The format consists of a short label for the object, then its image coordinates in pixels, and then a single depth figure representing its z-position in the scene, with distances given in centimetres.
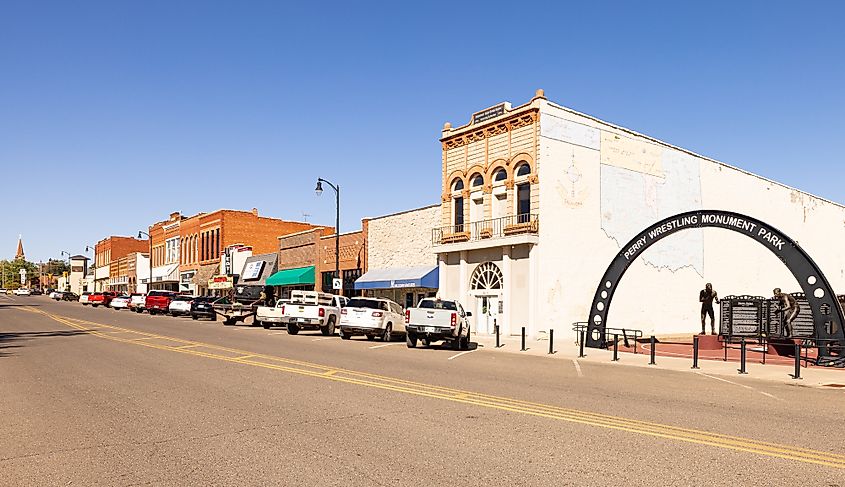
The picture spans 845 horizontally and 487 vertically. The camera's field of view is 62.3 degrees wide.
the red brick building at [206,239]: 6806
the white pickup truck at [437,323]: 2355
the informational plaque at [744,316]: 2652
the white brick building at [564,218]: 3153
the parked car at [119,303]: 5962
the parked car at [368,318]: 2678
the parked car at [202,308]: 4309
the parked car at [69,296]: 9418
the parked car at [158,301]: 5028
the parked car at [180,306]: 4497
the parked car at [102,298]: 6894
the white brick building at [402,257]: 3775
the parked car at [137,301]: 5497
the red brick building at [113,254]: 11419
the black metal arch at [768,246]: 1955
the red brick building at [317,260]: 4428
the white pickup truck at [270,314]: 3356
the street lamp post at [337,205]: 3762
